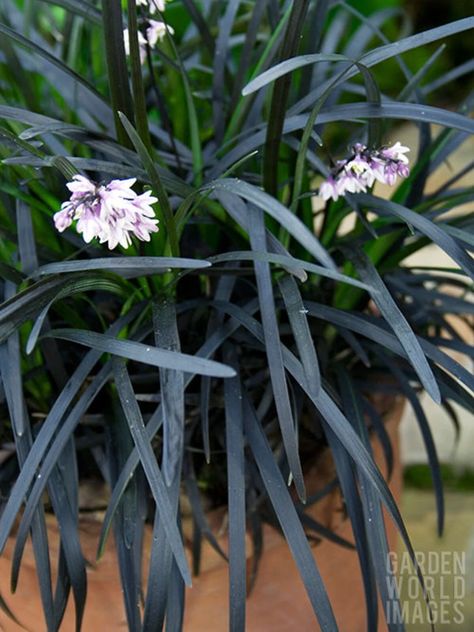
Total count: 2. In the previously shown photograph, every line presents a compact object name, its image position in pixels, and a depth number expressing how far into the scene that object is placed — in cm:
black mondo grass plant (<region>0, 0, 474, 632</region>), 57
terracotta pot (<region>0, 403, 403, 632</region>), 71
